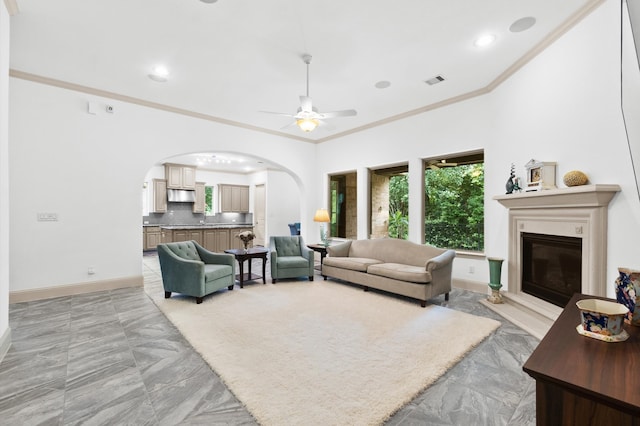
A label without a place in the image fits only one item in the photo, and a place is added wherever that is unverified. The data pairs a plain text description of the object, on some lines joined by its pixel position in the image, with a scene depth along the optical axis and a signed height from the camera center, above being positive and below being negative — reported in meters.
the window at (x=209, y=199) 10.66 +0.56
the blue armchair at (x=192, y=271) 4.17 -0.83
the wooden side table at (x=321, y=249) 6.10 -0.70
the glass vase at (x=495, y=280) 4.07 -0.90
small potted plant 5.31 -0.42
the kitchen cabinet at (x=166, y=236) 8.59 -0.63
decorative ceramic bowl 1.09 -0.40
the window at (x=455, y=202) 5.00 +0.23
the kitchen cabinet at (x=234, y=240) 9.51 -0.82
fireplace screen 3.22 -0.61
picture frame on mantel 3.34 +0.46
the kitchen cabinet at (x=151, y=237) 9.04 -0.69
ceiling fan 3.69 +1.24
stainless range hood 9.36 +0.60
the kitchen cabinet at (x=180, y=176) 9.21 +1.21
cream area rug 2.02 -1.26
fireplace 2.75 -0.33
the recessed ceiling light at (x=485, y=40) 3.33 +1.99
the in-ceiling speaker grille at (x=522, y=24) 3.04 +1.99
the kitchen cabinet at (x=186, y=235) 8.52 -0.59
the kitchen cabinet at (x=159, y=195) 9.16 +0.59
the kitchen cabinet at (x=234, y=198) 10.52 +0.59
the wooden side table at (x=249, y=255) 5.11 -0.72
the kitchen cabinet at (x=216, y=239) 8.95 -0.76
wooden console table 0.78 -0.46
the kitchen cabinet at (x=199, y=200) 10.00 +0.49
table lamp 6.49 -0.06
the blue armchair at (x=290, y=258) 5.40 -0.82
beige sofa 4.10 -0.81
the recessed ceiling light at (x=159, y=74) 4.06 +1.98
